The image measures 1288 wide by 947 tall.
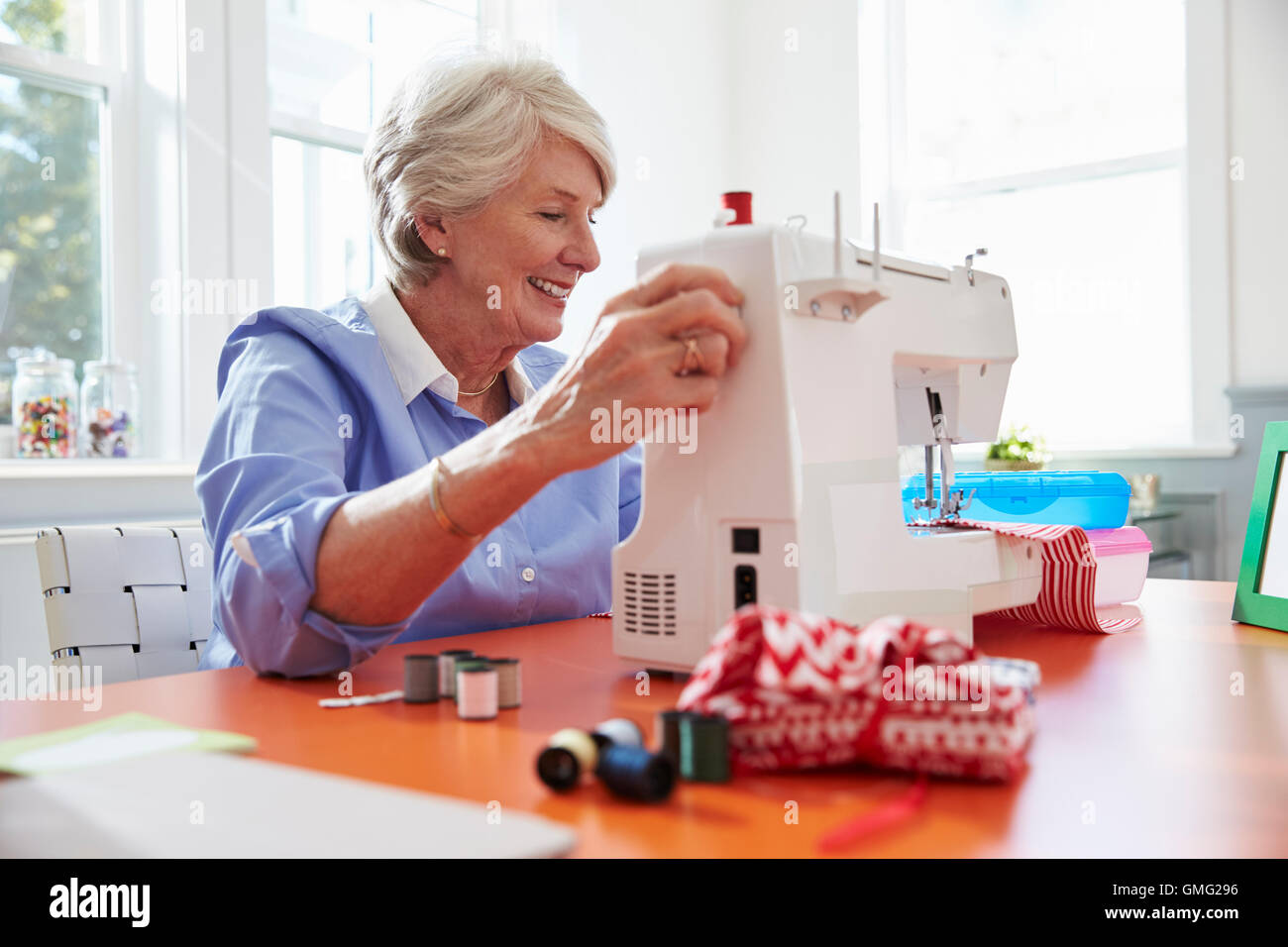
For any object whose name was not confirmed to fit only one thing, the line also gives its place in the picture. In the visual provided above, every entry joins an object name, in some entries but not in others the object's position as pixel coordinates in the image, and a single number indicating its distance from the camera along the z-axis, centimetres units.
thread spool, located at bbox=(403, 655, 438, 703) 94
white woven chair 141
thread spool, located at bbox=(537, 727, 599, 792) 65
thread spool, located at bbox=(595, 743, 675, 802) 63
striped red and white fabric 132
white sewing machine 101
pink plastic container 145
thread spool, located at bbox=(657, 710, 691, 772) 69
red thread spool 108
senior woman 100
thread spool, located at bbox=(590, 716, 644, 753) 69
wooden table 59
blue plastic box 153
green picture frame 134
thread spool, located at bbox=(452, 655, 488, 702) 89
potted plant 381
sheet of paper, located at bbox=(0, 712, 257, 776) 70
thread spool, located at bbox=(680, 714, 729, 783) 68
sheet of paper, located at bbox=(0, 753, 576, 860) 54
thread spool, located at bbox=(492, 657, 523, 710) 91
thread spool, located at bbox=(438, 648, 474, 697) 95
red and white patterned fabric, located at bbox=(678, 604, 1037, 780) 67
